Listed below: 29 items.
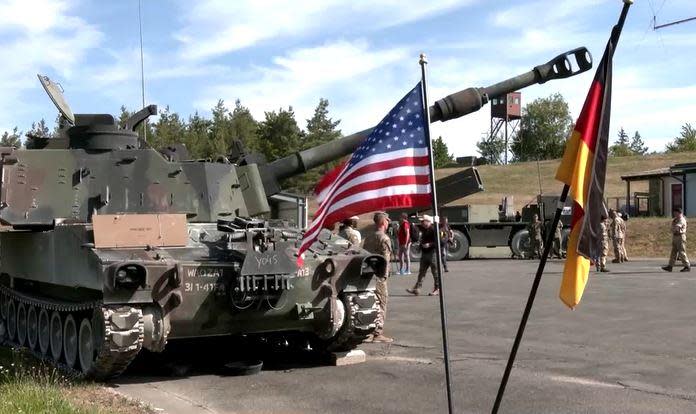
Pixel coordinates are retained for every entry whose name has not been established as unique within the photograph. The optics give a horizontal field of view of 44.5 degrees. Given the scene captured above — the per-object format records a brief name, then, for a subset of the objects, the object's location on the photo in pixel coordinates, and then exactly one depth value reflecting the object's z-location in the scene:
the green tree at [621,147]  94.94
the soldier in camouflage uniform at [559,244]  26.77
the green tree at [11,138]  43.45
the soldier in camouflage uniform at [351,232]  11.64
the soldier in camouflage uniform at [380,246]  10.89
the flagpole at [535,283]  4.37
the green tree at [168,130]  39.97
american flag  5.16
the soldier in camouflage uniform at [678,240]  19.20
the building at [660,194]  41.69
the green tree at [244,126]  47.56
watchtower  72.25
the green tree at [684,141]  85.50
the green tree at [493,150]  79.56
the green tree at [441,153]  81.69
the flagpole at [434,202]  4.75
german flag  4.30
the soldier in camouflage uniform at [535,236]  27.23
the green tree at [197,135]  43.28
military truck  27.92
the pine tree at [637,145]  108.79
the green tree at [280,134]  43.81
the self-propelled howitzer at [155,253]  7.98
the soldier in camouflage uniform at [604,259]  20.83
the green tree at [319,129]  44.28
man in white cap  15.97
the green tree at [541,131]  85.06
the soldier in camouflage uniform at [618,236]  24.61
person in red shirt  21.61
